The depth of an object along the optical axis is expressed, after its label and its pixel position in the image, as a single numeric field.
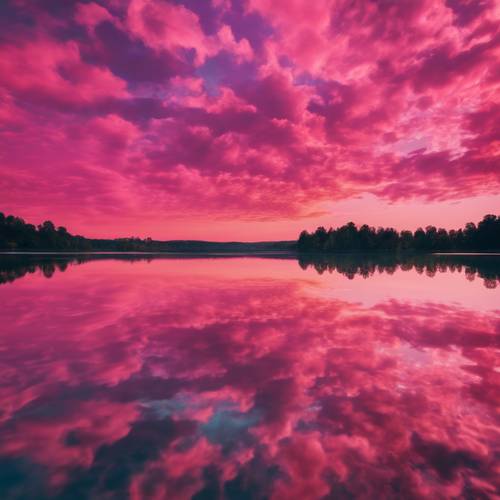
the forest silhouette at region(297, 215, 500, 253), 167.62
